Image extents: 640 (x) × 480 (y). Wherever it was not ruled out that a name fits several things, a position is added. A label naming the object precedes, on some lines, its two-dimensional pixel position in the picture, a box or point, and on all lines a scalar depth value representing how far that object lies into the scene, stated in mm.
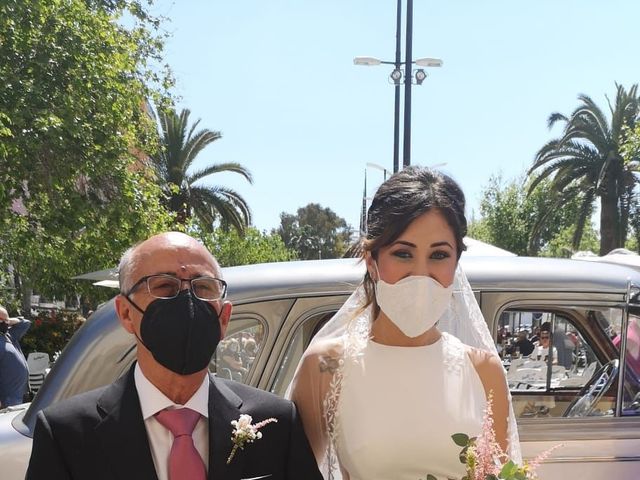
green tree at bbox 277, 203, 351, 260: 73812
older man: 1819
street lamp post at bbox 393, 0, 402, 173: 13875
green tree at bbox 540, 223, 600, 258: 34912
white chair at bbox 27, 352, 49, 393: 11133
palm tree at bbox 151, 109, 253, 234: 23375
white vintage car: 3031
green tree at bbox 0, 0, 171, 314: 9016
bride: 2230
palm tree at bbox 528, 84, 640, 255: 21266
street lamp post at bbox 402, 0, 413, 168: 13516
